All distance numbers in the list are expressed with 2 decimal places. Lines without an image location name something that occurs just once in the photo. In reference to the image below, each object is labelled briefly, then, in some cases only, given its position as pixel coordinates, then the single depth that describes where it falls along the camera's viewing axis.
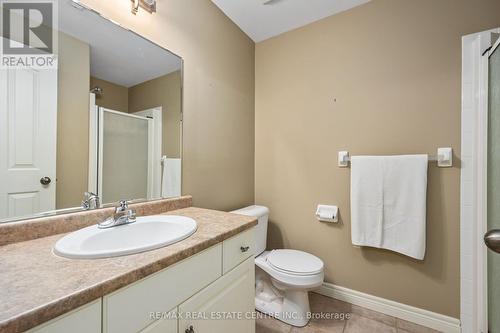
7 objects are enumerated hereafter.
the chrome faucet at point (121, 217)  0.90
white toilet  1.38
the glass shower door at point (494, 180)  1.06
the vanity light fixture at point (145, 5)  1.11
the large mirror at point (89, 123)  0.78
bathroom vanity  0.43
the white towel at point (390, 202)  1.38
